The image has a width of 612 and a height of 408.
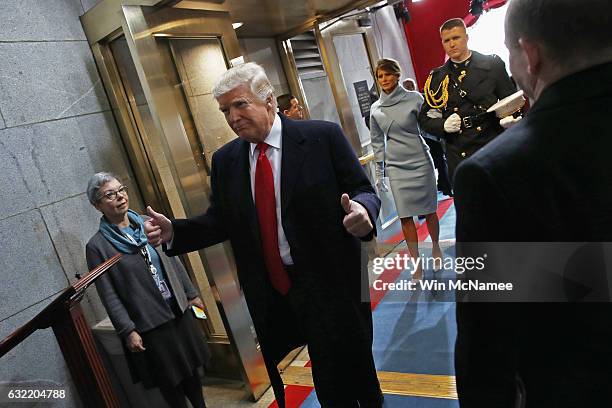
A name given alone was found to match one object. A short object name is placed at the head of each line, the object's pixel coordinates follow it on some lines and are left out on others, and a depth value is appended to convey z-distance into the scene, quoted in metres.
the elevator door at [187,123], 2.50
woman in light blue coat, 3.33
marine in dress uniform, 2.75
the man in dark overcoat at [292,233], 1.72
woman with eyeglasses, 2.21
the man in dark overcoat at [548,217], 0.72
